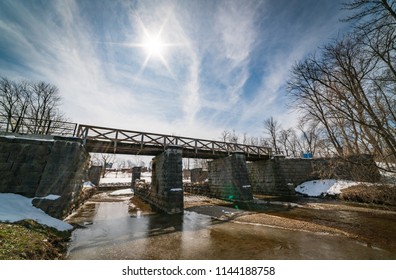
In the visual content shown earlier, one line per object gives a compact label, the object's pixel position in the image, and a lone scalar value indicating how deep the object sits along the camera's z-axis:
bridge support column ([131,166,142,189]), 28.78
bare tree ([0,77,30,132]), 19.16
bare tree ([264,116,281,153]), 30.51
